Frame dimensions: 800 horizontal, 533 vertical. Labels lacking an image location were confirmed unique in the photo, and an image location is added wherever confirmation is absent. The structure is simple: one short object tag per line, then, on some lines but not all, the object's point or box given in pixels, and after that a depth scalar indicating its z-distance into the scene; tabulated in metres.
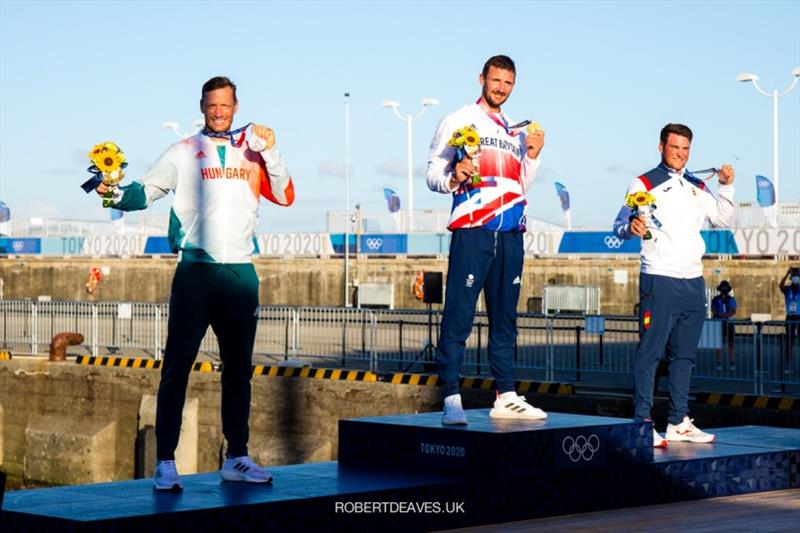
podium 6.69
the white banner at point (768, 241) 40.97
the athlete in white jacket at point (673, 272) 9.54
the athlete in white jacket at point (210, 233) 7.34
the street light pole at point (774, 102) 43.84
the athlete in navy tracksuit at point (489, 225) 8.65
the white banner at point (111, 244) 60.88
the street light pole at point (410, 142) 54.78
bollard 24.91
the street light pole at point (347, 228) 49.72
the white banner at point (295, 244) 54.75
